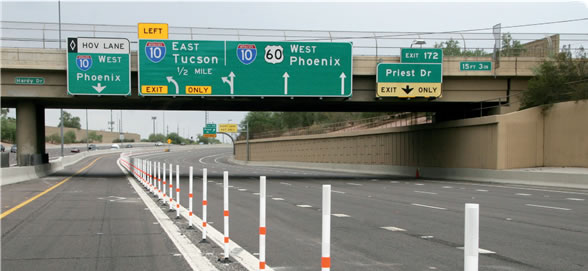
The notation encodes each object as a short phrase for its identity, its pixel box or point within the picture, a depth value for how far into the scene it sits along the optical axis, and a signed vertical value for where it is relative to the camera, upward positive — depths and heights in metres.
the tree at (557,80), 29.31 +2.30
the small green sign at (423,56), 31.14 +3.74
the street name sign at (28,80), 30.27 +2.32
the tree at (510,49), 32.22 +4.33
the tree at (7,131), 144.88 -1.80
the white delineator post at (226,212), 8.06 -1.29
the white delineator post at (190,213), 11.44 -1.78
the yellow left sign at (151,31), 30.34 +4.96
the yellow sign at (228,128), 116.38 -0.72
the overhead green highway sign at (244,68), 30.25 +2.99
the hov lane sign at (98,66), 29.88 +3.03
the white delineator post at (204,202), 9.88 -1.37
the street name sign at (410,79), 30.97 +2.47
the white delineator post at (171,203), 14.88 -2.04
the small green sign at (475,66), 31.47 +3.24
